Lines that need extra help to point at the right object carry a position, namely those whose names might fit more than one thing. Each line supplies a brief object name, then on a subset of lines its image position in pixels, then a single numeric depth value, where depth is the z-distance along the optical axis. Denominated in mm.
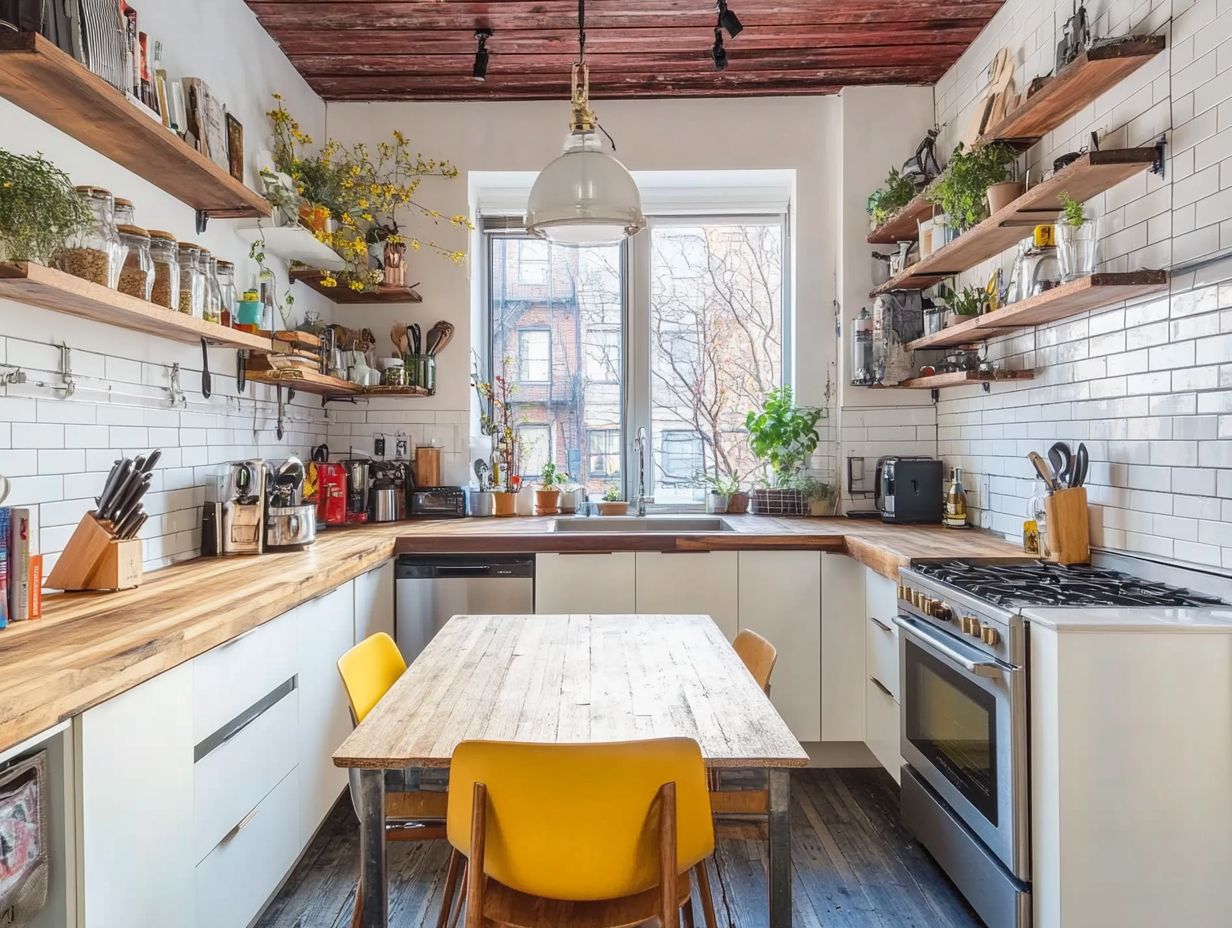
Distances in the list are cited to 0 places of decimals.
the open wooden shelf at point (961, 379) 2736
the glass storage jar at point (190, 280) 2189
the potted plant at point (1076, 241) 2182
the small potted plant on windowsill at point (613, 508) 3887
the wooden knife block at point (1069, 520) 2324
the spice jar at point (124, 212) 1928
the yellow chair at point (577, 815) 1168
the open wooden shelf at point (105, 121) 1575
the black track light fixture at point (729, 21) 2816
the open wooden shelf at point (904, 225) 3148
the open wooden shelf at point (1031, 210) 2080
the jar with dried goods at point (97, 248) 1712
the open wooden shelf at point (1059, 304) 1982
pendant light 1930
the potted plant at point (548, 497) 3898
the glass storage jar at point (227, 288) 2632
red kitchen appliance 3291
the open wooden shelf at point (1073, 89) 2096
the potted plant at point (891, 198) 3395
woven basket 3736
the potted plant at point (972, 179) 2740
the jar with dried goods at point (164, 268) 2025
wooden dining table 1271
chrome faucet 4035
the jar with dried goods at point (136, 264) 1937
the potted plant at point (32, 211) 1507
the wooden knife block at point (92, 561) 1867
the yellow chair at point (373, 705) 1667
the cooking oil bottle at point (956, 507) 3225
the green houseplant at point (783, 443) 3652
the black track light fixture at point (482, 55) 3182
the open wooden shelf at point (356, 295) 3397
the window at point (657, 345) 4113
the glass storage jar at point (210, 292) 2281
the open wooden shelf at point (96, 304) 1502
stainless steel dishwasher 3094
